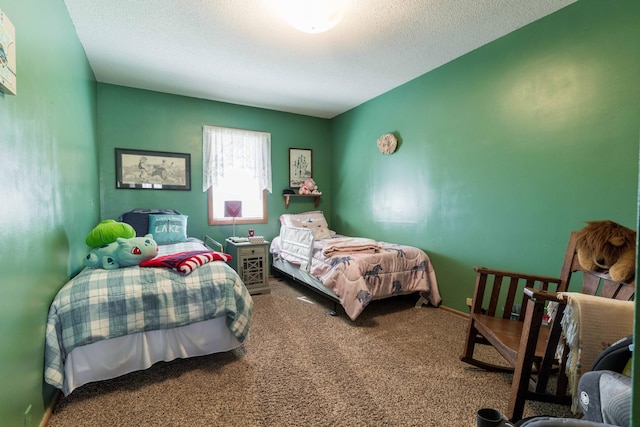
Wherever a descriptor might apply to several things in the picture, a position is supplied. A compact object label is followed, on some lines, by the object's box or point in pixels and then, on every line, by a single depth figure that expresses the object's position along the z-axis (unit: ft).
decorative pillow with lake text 10.05
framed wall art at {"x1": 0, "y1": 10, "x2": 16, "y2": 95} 3.12
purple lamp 11.55
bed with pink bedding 8.20
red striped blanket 5.99
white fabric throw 3.82
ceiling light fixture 6.22
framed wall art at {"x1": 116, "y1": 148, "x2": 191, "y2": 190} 10.81
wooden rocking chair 4.23
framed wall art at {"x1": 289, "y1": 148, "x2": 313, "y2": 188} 14.10
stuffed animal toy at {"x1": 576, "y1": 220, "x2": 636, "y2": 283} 4.19
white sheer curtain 12.16
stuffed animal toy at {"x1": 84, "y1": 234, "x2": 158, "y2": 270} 5.98
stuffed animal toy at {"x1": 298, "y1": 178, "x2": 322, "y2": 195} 13.98
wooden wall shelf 13.78
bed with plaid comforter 4.86
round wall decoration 11.04
